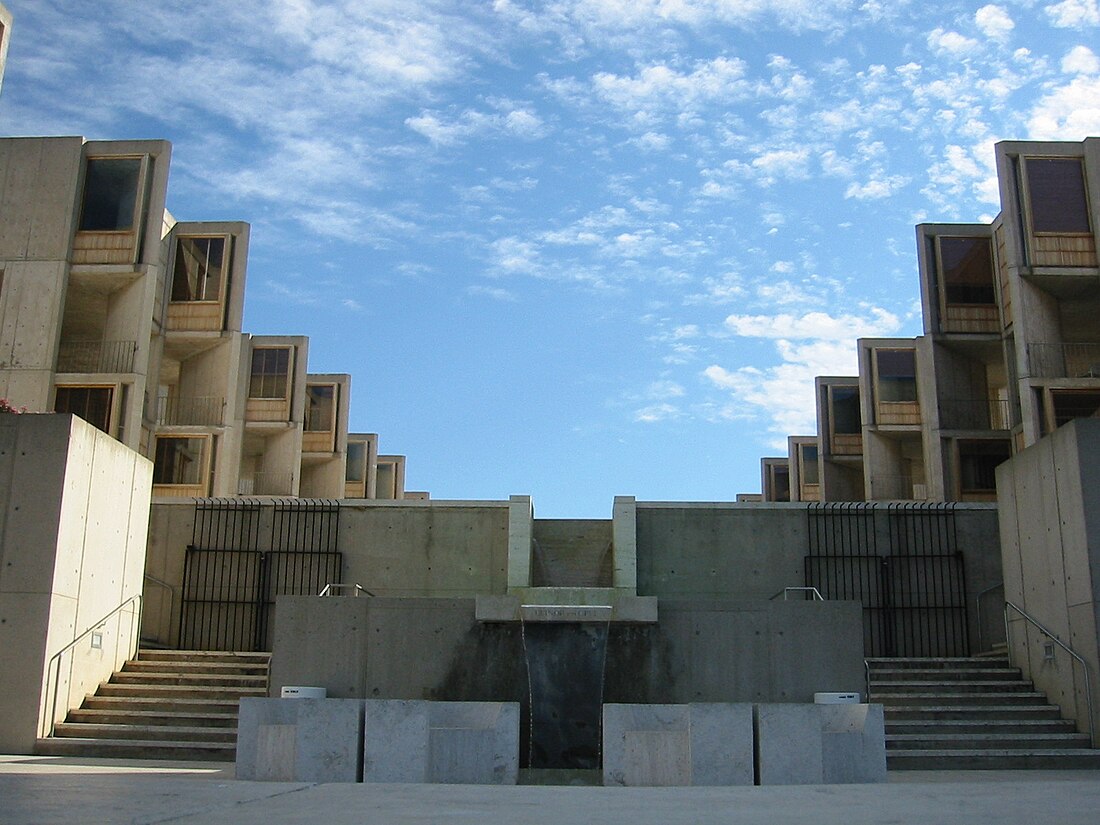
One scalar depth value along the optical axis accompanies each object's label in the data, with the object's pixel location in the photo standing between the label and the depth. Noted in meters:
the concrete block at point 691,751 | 10.29
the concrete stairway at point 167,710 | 14.68
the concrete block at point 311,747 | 10.55
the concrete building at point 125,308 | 29.42
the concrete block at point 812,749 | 10.40
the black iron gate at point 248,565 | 21.39
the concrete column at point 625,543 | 20.86
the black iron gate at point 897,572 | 20.84
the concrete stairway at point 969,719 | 14.42
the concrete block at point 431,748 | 10.43
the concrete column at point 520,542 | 20.77
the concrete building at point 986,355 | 31.17
